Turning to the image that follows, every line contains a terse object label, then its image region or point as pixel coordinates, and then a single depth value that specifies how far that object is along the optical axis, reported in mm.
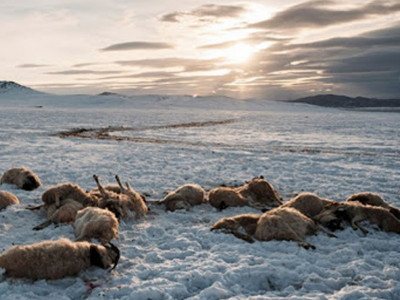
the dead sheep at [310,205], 8752
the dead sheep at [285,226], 7625
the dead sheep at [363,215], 8398
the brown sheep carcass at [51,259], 5883
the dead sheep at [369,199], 9258
